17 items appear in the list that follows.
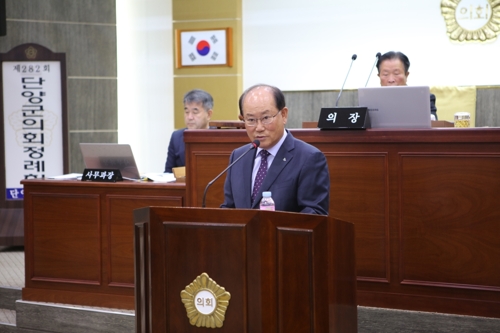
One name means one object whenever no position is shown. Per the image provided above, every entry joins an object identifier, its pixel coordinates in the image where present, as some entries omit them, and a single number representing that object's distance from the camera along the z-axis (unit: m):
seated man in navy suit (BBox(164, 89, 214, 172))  9.98
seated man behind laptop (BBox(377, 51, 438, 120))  8.51
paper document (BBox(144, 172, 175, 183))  8.45
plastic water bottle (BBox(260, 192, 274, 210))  5.14
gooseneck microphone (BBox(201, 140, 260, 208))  5.23
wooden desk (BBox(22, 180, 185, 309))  8.37
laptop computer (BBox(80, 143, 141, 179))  8.55
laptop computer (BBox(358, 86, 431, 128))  7.07
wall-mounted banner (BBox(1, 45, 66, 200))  12.41
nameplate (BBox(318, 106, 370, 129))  7.24
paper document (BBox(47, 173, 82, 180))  9.04
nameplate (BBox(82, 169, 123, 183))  8.52
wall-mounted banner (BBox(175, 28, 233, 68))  14.02
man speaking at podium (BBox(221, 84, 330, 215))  5.50
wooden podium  4.41
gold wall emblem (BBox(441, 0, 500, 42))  12.50
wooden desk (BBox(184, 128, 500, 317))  6.87
